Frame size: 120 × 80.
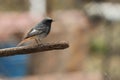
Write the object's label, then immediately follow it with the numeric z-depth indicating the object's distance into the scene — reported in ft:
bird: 24.70
